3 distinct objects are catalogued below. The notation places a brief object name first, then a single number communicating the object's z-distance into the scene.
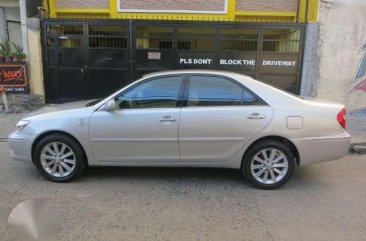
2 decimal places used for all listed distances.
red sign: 10.17
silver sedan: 4.82
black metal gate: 10.14
